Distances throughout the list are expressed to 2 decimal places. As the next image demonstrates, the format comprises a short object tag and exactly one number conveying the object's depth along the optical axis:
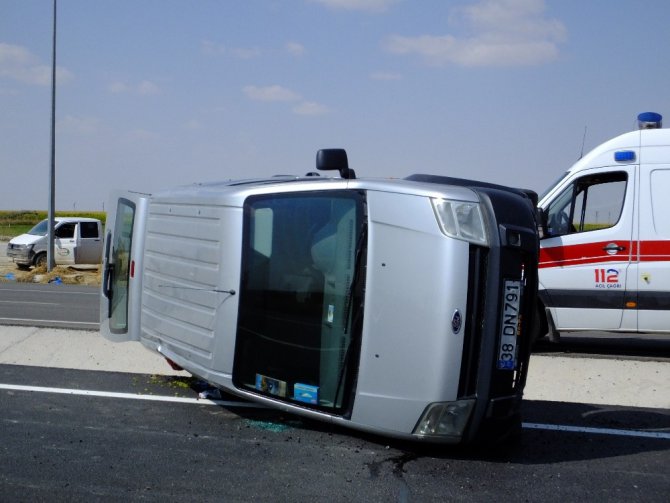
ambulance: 10.00
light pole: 27.69
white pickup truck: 27.36
